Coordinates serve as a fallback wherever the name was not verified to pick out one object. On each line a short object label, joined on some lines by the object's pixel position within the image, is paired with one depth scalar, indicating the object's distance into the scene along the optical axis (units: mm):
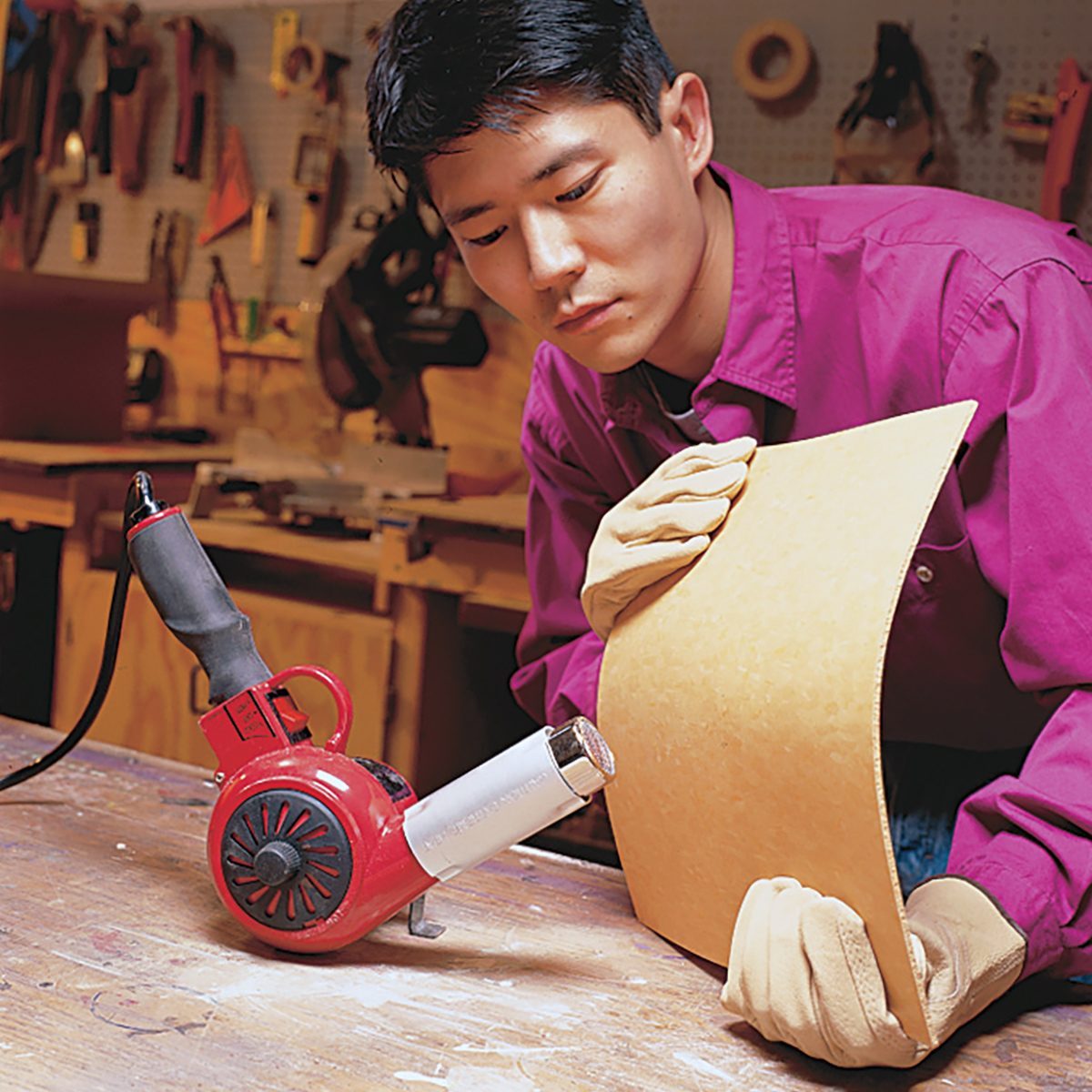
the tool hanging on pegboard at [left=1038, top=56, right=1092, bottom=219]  2410
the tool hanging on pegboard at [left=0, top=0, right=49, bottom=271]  3547
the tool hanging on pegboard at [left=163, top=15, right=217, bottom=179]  3414
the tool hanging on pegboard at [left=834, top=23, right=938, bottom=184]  2535
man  847
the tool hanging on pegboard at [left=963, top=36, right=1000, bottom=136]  2545
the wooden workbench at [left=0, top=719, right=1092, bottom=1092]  745
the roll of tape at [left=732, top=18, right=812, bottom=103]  2680
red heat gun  834
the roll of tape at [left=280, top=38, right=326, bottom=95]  3201
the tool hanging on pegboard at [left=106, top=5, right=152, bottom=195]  3492
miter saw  2641
